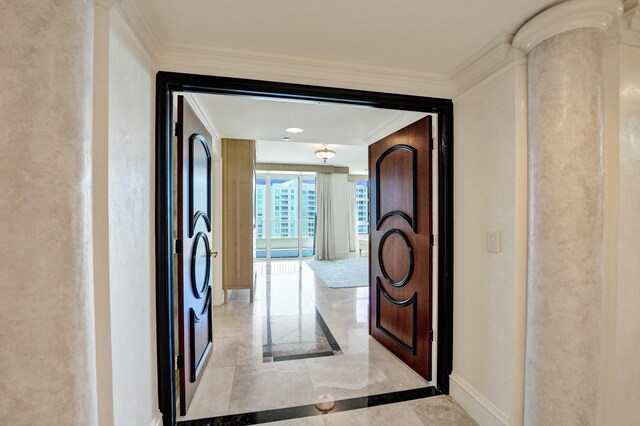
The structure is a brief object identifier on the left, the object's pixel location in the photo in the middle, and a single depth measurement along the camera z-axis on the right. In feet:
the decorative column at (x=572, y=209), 3.85
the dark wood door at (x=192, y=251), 5.56
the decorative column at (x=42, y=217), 2.17
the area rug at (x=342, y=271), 16.92
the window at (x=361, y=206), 28.99
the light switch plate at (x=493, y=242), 5.05
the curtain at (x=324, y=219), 24.99
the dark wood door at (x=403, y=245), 6.81
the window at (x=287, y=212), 25.12
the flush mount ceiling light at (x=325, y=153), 17.54
